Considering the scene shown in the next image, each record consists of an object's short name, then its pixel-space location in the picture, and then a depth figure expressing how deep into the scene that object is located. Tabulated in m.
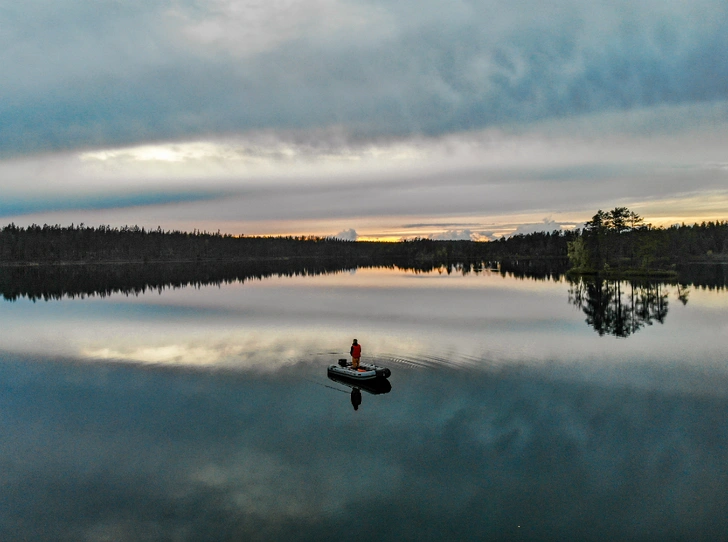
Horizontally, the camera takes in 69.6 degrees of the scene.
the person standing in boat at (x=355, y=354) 27.94
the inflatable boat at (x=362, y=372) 27.06
